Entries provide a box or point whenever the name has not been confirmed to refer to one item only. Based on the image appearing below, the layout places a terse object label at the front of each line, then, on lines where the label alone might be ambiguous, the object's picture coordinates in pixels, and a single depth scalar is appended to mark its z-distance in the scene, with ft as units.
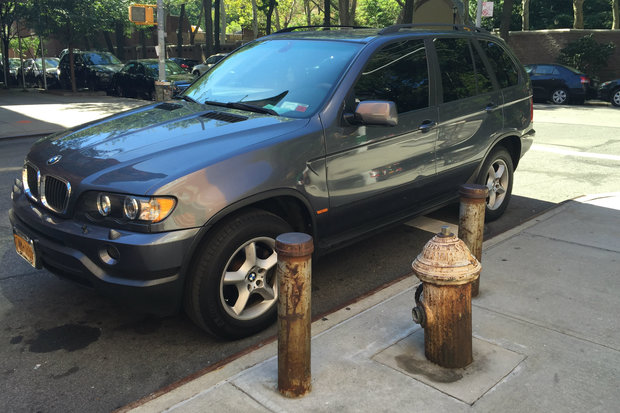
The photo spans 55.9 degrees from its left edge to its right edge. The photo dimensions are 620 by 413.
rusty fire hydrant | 9.65
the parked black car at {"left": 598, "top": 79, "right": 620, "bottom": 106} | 61.31
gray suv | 10.26
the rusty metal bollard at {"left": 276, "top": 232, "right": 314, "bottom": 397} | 8.67
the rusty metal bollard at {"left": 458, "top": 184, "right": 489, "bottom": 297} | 11.76
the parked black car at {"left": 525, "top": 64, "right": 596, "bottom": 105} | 62.13
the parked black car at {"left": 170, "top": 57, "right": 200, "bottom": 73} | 92.84
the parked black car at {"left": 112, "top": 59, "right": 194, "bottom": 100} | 61.26
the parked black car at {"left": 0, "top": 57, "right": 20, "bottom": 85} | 88.84
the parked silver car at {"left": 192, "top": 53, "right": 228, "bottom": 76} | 67.68
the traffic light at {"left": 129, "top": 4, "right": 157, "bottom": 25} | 48.19
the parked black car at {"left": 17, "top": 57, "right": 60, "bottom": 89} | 84.91
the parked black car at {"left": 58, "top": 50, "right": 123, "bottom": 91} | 74.38
